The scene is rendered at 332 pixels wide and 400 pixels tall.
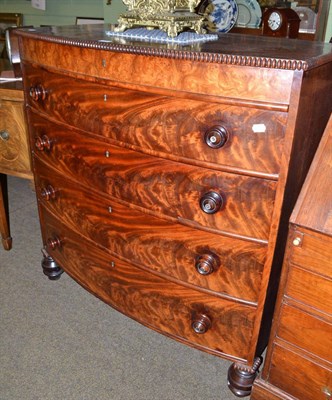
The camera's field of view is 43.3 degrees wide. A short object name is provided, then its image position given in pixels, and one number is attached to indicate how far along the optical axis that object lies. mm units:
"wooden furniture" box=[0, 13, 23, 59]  4051
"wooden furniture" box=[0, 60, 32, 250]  1961
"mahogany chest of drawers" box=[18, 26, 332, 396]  1111
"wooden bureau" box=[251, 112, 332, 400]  1150
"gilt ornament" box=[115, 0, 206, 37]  1351
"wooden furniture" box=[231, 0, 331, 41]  2121
